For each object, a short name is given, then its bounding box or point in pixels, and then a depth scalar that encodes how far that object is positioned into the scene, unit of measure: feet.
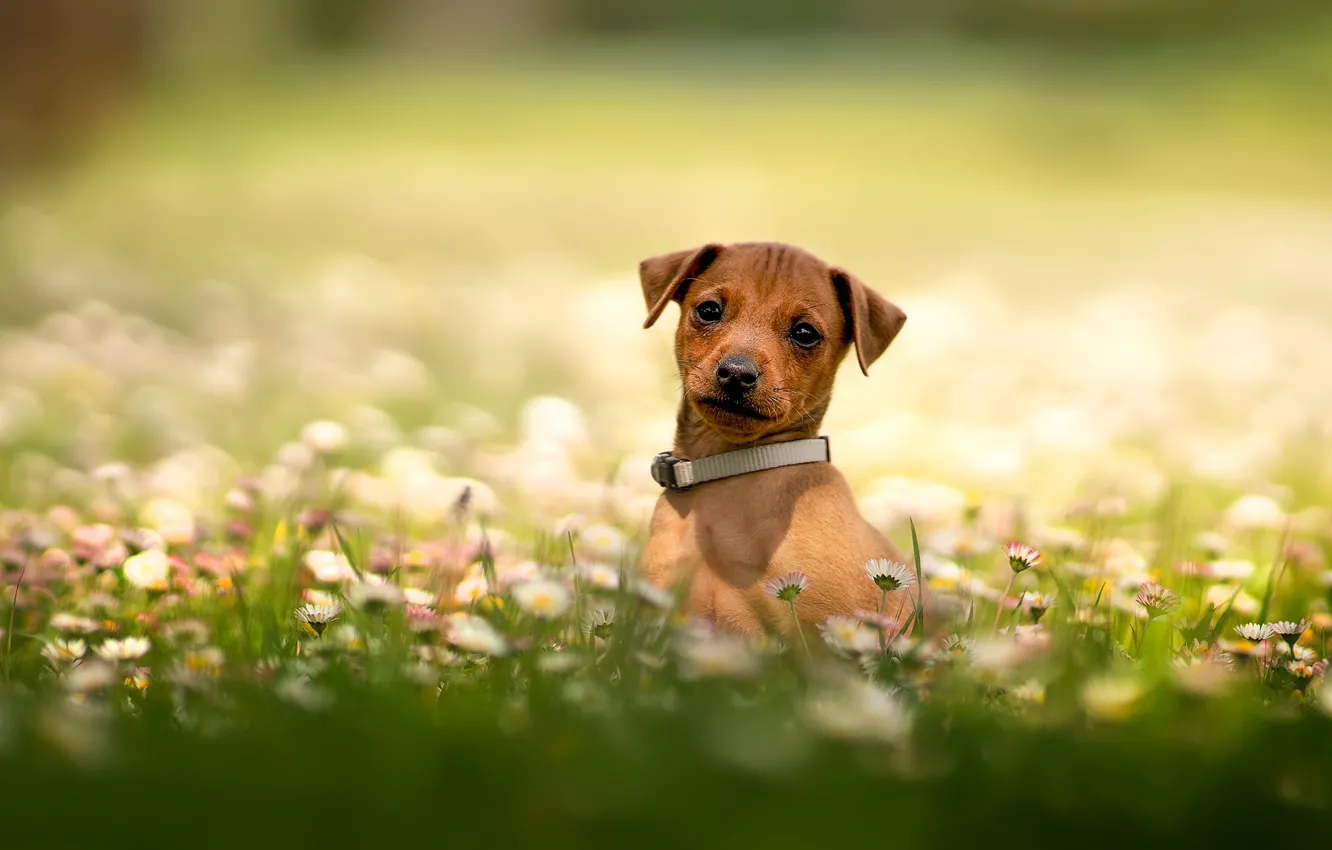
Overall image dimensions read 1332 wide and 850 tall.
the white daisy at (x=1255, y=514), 19.48
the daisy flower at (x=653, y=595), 12.14
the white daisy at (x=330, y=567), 14.85
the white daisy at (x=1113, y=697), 10.39
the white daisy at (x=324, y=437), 18.37
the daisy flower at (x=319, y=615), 12.89
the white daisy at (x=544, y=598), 12.26
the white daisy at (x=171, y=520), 16.39
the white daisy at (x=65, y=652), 13.41
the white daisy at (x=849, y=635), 12.10
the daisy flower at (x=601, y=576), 13.87
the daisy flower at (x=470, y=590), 14.79
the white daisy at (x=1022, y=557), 13.64
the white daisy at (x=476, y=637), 11.43
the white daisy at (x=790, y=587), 12.75
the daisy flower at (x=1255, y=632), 13.84
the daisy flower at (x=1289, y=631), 13.52
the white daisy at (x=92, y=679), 11.49
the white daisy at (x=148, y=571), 14.98
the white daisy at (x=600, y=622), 12.85
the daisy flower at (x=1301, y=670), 13.33
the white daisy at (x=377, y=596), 12.14
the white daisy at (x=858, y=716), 9.52
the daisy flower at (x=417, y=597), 13.93
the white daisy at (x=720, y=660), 10.57
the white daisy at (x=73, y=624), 13.76
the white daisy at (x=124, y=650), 12.92
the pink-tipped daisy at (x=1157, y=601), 13.84
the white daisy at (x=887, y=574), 13.05
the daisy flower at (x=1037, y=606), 13.91
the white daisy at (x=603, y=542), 15.74
